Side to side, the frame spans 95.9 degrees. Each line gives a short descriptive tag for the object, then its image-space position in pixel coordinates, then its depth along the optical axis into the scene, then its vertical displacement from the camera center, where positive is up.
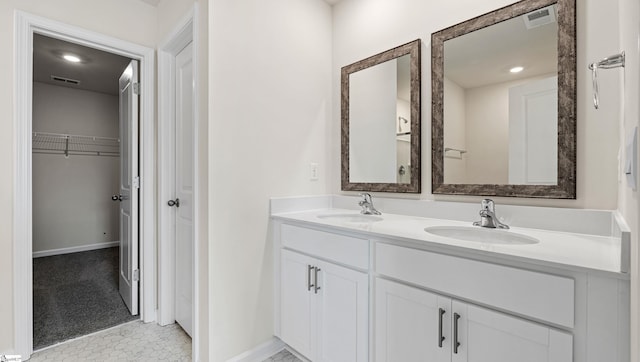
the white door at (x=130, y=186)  2.23 -0.06
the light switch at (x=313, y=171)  2.09 +0.06
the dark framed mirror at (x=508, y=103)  1.26 +0.38
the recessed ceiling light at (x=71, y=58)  3.10 +1.32
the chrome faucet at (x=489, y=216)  1.34 -0.17
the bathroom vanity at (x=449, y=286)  0.80 -0.38
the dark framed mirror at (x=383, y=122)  1.76 +0.39
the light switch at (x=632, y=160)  0.60 +0.05
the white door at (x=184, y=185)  2.02 -0.04
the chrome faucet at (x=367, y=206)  1.87 -0.17
